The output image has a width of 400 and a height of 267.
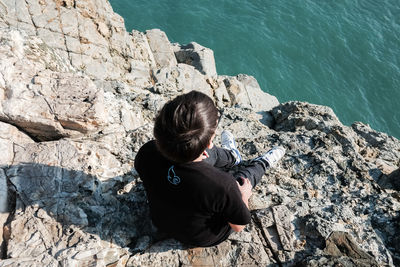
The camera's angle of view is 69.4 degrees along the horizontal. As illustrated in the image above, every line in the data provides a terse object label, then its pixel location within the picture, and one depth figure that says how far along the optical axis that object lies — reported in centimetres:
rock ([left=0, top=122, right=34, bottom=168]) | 400
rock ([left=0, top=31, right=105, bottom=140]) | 432
